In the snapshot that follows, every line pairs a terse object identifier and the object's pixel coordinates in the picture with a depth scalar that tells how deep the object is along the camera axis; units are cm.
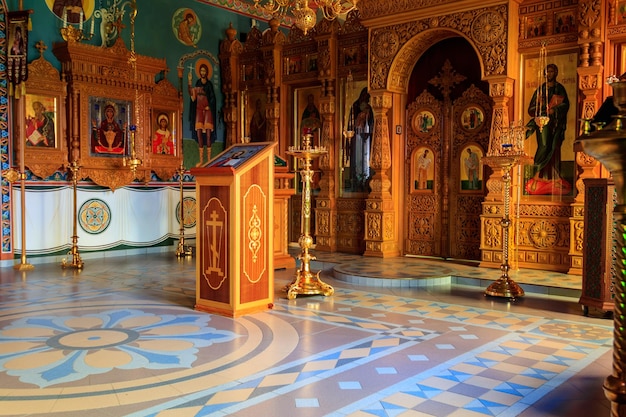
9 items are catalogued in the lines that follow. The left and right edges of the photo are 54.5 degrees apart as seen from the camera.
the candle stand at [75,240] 849
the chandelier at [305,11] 700
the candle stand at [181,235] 989
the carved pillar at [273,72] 1074
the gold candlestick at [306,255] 630
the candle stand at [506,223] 638
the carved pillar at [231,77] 1152
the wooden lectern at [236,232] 539
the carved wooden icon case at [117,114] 938
